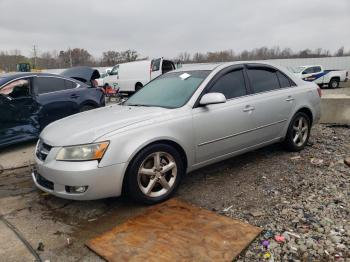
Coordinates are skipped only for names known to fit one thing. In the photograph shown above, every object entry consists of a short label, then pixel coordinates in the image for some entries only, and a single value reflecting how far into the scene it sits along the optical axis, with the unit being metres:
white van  16.95
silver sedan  3.18
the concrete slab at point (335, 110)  7.04
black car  5.92
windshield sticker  4.38
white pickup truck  22.53
